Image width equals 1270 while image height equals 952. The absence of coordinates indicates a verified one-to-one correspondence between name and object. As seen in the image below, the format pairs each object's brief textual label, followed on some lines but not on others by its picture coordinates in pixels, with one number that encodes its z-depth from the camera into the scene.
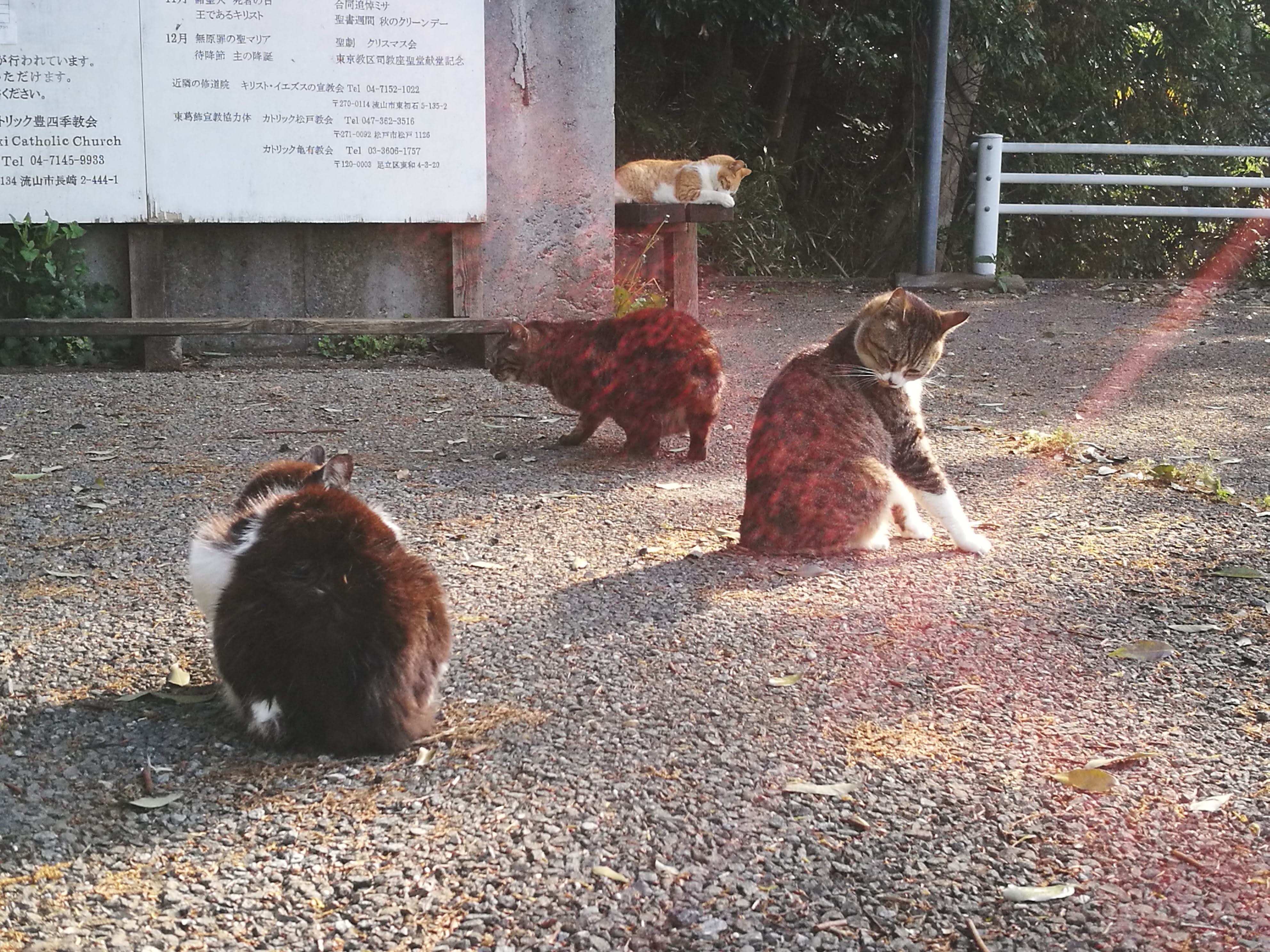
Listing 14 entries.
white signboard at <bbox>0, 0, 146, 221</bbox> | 8.12
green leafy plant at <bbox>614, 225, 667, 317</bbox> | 9.30
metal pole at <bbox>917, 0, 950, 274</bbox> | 11.73
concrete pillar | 8.84
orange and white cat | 10.46
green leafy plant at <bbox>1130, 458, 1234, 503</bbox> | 5.54
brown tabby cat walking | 6.11
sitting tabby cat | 4.62
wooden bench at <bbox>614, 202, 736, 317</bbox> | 9.41
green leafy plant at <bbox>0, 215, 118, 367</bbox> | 8.28
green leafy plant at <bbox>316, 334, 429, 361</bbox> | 9.24
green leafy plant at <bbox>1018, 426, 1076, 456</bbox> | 6.49
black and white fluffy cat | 3.00
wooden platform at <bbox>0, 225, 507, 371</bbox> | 8.31
